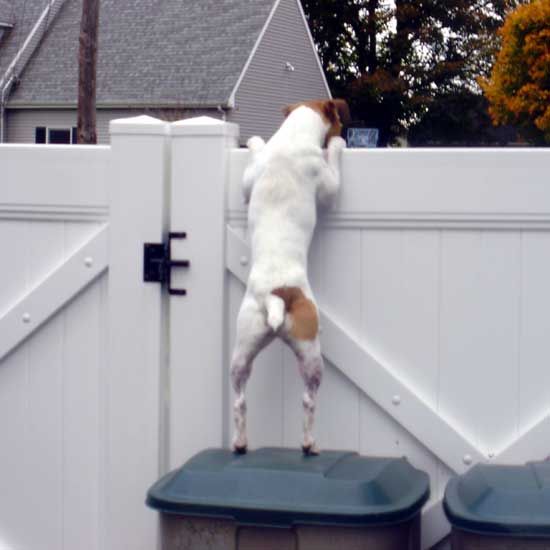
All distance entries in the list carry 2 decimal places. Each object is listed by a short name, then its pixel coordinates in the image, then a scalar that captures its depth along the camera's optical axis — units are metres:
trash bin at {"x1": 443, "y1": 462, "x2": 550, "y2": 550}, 2.78
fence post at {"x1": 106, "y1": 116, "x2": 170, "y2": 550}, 3.83
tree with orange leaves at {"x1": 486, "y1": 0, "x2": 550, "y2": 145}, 20.50
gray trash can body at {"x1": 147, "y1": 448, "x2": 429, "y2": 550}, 2.96
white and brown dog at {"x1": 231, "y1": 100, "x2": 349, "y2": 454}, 3.43
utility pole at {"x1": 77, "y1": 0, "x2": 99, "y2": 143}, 16.89
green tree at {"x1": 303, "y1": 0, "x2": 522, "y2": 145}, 40.81
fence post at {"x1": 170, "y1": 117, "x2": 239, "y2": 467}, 3.78
